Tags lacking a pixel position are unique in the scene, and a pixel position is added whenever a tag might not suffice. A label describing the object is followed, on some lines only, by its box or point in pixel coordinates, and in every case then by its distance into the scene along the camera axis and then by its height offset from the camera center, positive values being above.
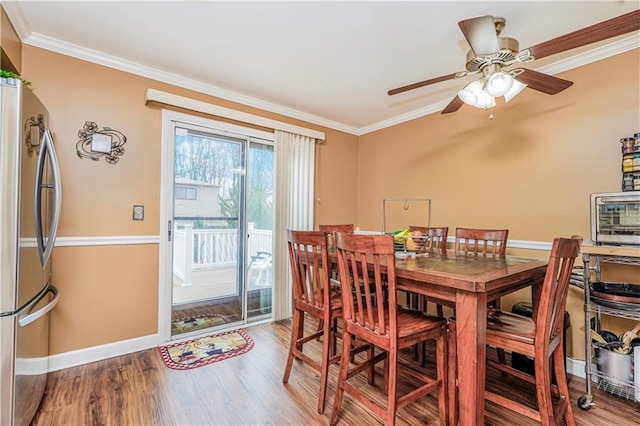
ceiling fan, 1.42 +0.91
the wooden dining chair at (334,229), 2.98 -0.14
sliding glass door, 2.90 -0.14
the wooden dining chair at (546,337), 1.40 -0.62
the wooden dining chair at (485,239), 2.40 -0.18
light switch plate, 2.60 +0.01
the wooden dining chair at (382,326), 1.46 -0.60
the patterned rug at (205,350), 2.38 -1.20
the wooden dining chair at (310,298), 1.82 -0.59
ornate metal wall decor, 2.38 +0.59
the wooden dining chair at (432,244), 2.69 -0.26
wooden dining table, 1.37 -0.40
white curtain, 3.43 +0.20
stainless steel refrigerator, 1.38 -0.13
